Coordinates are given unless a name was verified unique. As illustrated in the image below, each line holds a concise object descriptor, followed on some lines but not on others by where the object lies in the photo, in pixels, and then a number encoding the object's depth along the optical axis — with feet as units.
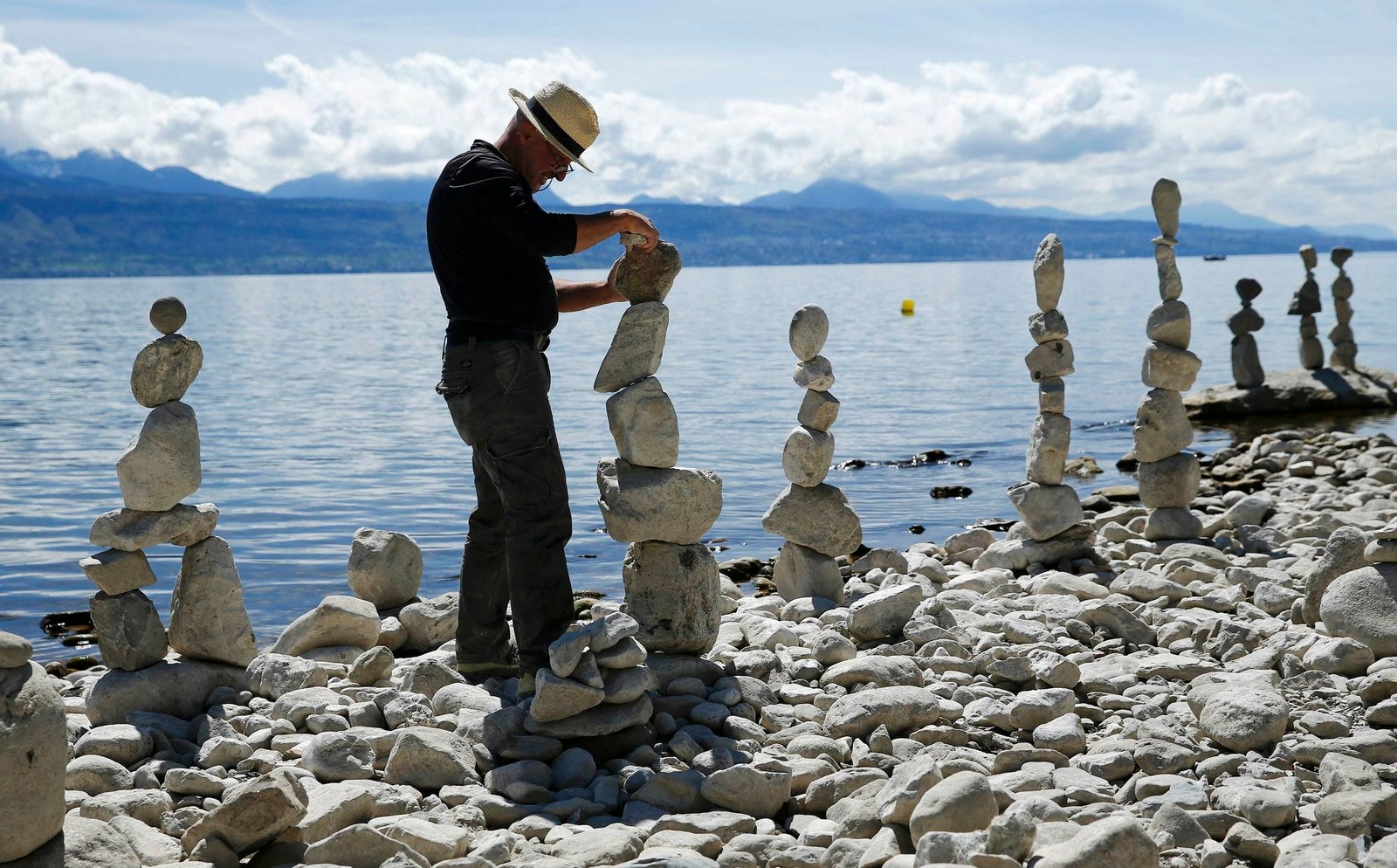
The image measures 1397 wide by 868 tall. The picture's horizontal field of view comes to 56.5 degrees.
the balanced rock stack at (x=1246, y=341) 77.30
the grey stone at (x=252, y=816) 15.24
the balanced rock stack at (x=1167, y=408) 37.04
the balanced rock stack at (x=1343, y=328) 85.66
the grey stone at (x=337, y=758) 18.34
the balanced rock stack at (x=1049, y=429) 34.63
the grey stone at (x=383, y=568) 29.63
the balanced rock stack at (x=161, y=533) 22.29
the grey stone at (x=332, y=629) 26.37
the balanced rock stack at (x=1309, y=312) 82.02
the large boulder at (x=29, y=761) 13.60
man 20.53
